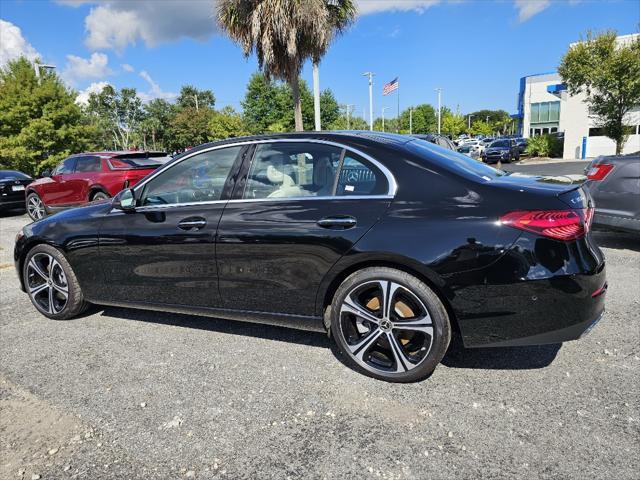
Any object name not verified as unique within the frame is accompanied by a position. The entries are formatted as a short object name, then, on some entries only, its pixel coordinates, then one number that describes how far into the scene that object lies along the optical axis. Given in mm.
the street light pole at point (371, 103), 41738
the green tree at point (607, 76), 22734
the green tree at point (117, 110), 94812
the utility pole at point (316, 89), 14954
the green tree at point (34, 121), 20359
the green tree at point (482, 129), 87562
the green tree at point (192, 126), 61375
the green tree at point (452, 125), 76188
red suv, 10125
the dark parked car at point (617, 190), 5918
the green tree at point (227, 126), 52875
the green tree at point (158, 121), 81562
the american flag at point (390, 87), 34750
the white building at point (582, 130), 29866
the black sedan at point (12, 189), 12336
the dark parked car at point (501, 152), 31609
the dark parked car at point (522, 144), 36484
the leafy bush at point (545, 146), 34094
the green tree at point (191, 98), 87688
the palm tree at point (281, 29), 13031
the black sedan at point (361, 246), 2629
